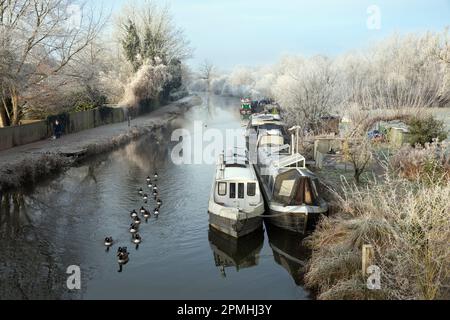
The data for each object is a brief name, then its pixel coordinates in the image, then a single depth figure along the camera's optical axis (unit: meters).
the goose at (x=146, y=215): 17.35
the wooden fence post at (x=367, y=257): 10.85
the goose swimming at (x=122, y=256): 13.37
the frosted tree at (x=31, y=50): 24.97
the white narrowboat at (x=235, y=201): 15.40
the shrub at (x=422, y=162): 17.53
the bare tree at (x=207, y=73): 130.45
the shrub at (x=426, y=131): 22.42
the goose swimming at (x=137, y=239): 14.94
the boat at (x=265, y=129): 27.77
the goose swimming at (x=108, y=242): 14.45
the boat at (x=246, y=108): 56.19
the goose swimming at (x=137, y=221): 16.30
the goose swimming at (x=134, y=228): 15.52
